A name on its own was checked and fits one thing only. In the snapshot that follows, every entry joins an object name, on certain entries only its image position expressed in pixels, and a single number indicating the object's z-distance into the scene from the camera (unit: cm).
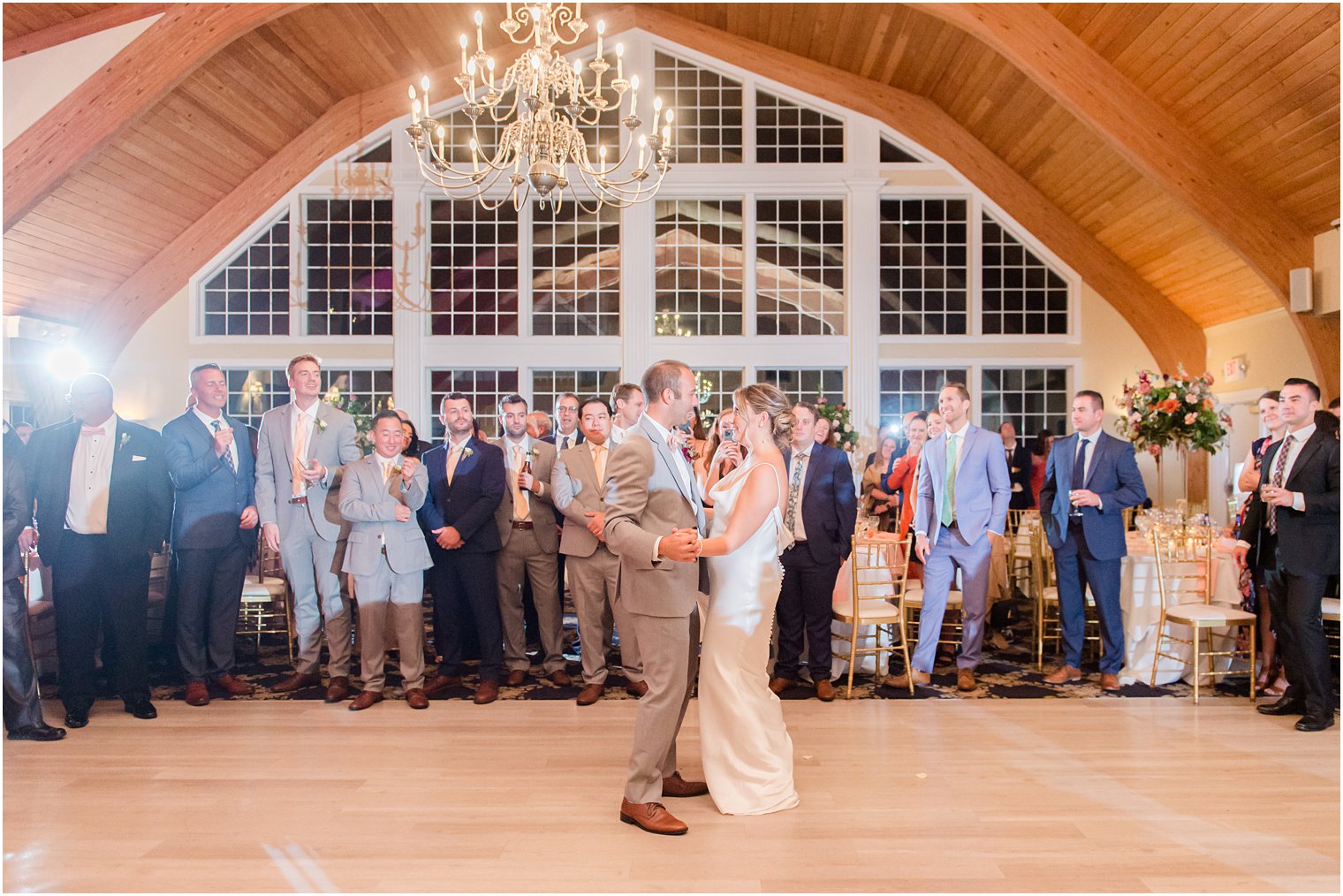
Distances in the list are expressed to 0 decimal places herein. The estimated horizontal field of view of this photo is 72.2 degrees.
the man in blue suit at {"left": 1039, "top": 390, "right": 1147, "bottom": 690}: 528
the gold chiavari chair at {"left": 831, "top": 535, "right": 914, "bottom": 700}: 511
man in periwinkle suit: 532
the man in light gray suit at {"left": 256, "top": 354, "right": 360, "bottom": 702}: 511
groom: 318
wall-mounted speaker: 813
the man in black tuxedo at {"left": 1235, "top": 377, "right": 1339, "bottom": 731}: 449
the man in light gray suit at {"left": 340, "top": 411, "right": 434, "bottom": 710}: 489
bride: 343
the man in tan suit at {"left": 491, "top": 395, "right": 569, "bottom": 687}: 532
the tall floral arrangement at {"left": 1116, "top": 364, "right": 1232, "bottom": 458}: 700
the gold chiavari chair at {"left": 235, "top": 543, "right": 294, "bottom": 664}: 586
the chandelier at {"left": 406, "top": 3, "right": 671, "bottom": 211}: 533
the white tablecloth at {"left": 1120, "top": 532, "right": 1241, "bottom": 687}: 541
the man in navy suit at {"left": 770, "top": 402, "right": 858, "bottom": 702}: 511
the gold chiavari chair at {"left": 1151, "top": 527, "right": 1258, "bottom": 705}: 507
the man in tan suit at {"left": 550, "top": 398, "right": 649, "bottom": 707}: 506
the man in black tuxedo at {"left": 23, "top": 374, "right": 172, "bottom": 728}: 457
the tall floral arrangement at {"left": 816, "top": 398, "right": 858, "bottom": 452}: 1033
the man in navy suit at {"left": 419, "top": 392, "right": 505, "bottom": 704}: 509
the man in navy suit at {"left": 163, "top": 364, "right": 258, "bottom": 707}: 500
